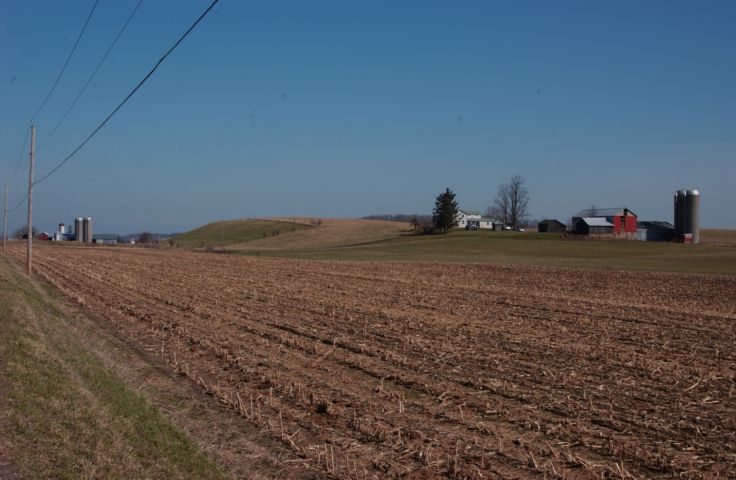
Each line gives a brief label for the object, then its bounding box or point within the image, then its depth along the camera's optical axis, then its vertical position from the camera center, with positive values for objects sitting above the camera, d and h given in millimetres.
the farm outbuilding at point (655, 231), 116812 +1472
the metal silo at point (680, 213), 112750 +4447
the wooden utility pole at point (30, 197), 42000 +2026
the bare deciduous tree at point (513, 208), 166875 +7134
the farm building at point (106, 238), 168450 -1795
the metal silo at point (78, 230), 166100 +111
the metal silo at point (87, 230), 165500 +148
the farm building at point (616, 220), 111312 +3093
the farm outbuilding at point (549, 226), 135025 +2348
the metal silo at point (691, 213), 111812 +4422
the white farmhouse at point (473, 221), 164375 +3801
